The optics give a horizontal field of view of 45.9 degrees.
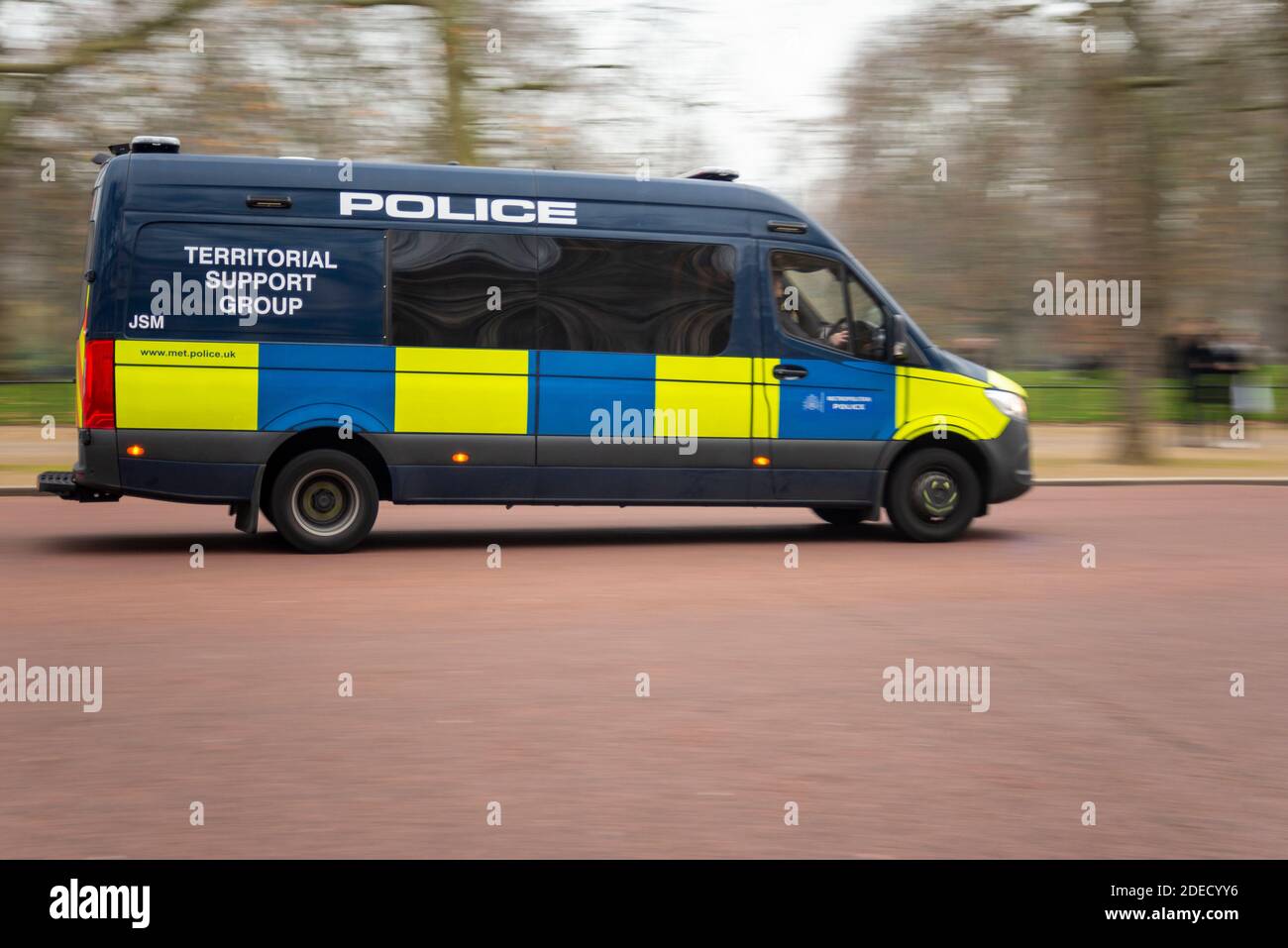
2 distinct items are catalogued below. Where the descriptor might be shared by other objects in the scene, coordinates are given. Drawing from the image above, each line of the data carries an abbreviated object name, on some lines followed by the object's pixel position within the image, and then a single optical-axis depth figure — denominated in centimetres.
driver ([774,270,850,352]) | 1170
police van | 1050
